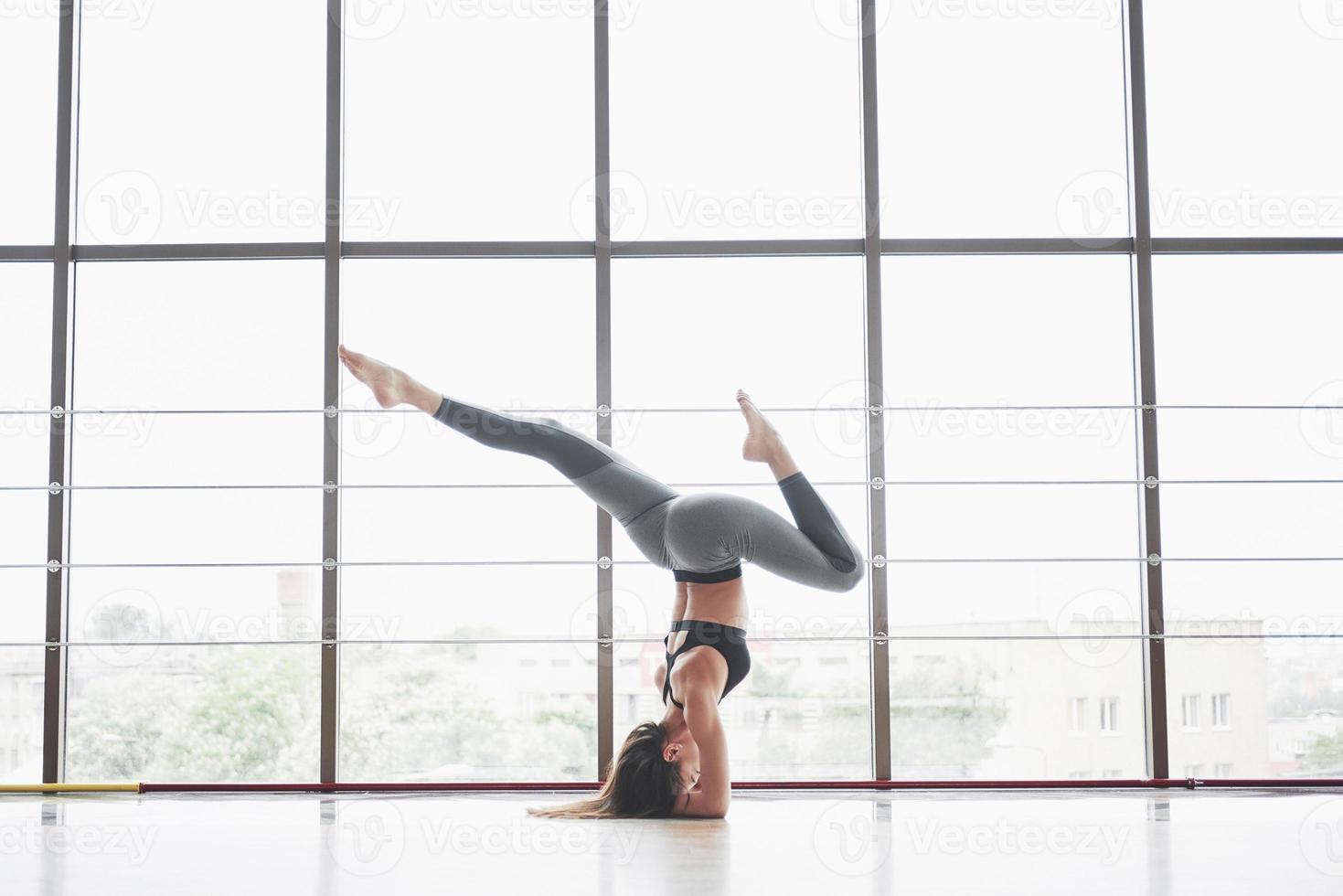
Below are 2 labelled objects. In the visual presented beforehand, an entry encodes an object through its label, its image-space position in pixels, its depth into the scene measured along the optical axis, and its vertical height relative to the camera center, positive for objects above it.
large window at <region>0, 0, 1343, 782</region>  3.84 +0.54
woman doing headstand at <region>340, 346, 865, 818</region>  2.88 -0.07
